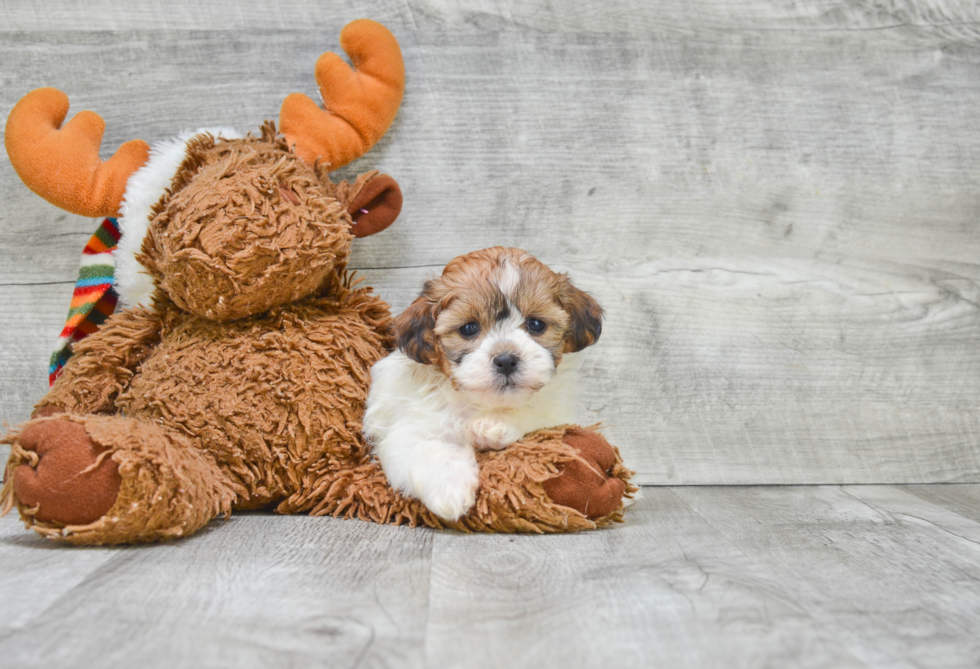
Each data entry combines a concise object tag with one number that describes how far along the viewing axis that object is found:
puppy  0.50
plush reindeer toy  0.51
